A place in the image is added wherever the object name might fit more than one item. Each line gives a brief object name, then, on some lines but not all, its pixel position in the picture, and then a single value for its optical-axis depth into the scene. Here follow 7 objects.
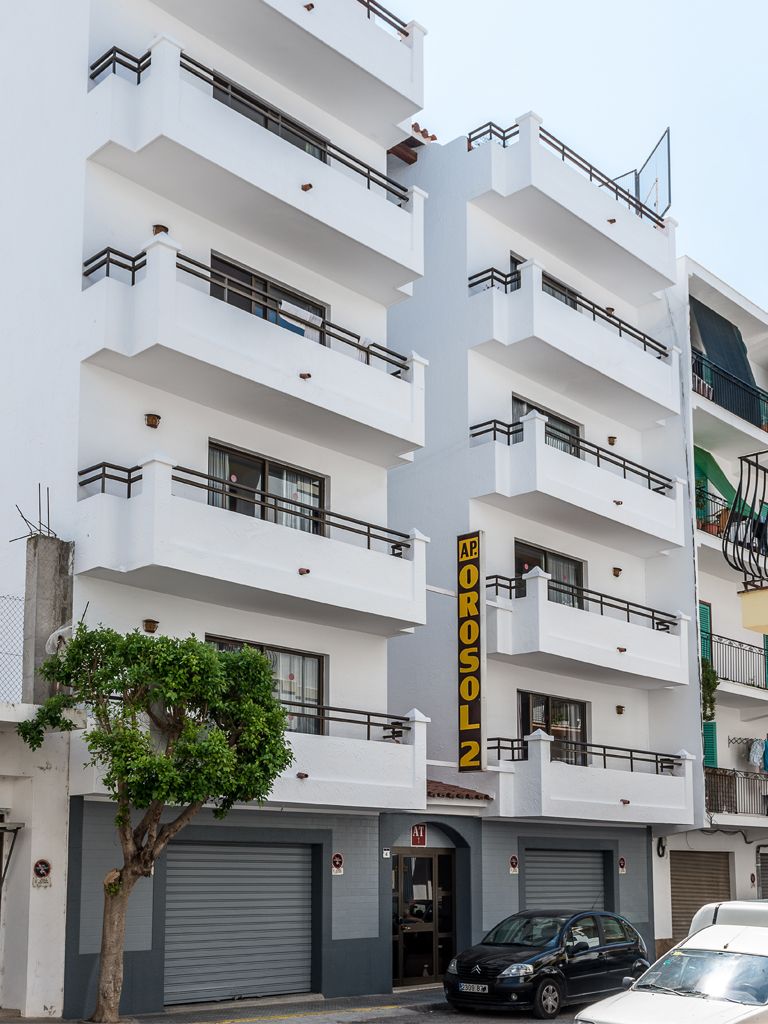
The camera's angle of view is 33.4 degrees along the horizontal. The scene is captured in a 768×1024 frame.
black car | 18.62
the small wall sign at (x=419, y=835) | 22.77
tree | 15.12
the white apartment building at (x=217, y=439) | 17.70
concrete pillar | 17.22
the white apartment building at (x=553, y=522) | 24.34
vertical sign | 23.05
